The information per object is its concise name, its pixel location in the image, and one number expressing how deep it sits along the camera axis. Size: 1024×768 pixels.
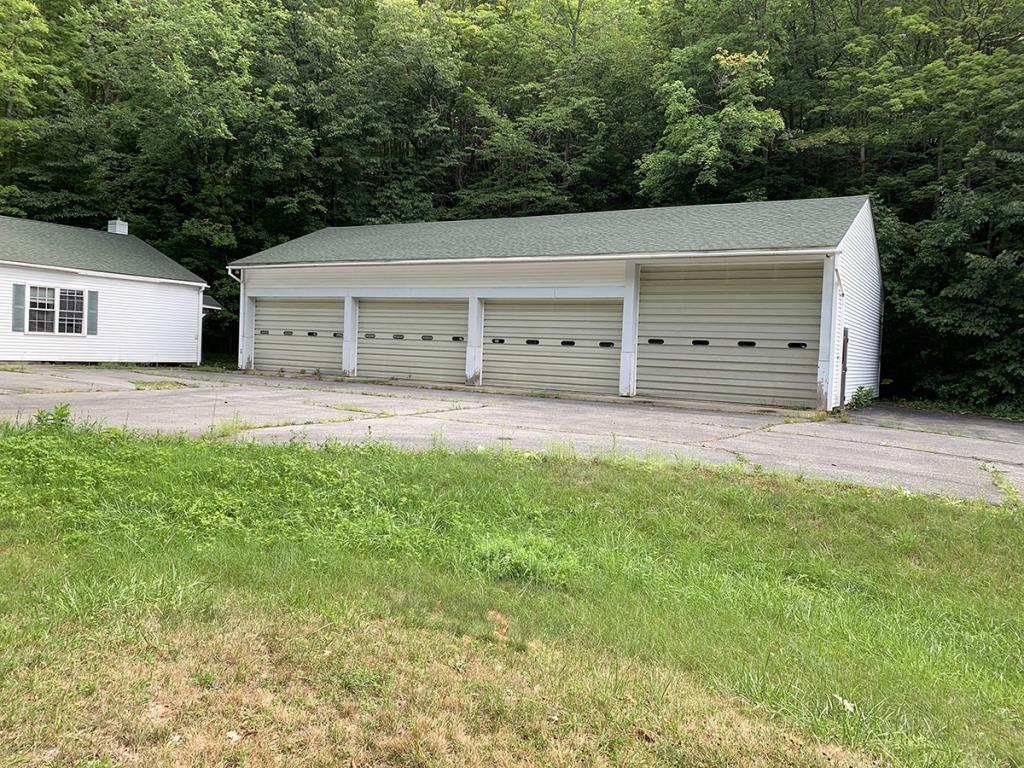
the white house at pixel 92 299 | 18.85
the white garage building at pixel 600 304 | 13.80
